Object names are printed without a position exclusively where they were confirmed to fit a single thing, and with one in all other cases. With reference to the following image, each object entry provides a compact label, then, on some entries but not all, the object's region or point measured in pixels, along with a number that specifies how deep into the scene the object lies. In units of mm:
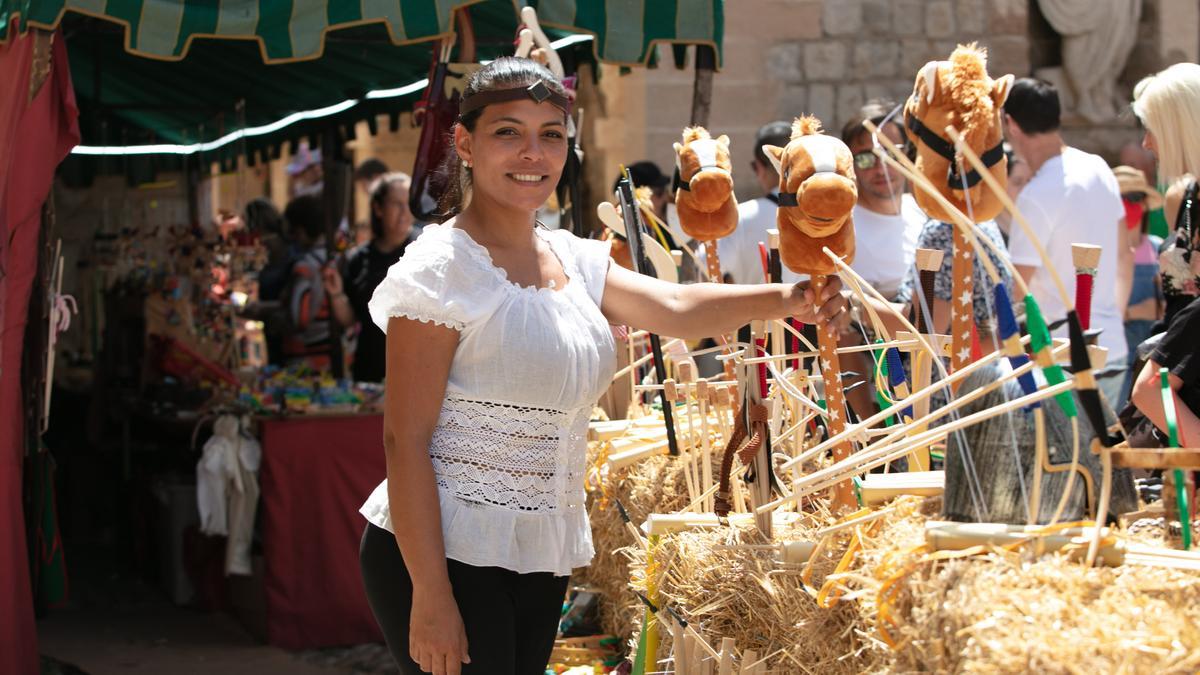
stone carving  8570
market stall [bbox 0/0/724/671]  4035
